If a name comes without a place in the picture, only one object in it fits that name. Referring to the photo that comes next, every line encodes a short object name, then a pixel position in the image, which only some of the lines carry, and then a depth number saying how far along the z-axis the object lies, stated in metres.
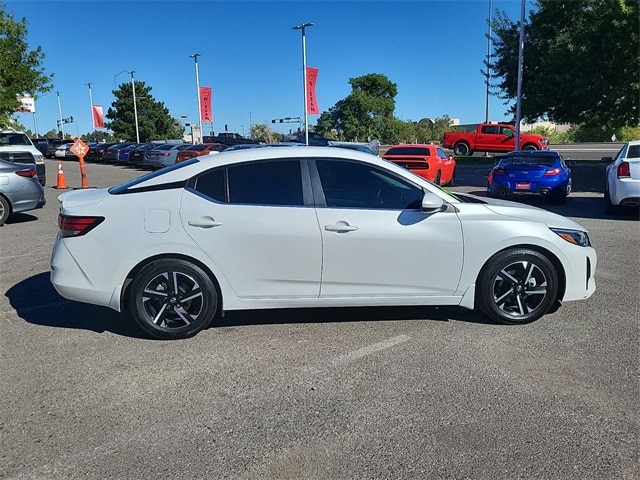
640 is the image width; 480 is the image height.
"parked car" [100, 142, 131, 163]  37.13
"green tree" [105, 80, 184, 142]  70.69
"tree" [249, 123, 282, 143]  98.75
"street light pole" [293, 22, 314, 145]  38.09
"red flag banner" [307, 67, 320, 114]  38.12
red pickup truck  33.62
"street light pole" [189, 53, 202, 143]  47.45
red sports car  16.42
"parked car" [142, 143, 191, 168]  29.22
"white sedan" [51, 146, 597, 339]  4.22
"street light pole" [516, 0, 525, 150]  22.94
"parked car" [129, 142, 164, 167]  31.81
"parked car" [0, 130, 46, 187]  13.10
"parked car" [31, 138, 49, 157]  48.00
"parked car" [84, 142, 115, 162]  40.03
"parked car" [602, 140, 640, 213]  9.48
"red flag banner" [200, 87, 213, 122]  47.58
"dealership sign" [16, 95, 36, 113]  24.09
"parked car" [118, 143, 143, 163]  34.75
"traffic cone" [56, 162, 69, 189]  18.44
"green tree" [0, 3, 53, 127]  22.25
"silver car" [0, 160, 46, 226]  10.02
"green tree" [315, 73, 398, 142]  69.25
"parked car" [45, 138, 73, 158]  46.84
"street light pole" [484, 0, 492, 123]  28.95
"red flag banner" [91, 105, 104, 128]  59.53
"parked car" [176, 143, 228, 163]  25.29
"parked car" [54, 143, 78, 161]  42.44
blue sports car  12.38
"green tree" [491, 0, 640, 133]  16.95
